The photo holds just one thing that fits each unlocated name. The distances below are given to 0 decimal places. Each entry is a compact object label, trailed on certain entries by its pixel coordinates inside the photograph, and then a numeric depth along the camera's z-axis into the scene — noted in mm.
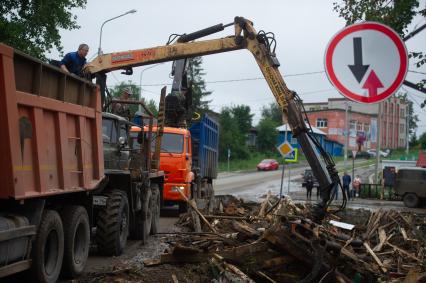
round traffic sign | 4281
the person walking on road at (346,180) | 31531
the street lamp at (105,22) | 29822
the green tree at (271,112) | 133900
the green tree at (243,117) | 90562
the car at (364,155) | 87125
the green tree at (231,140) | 76750
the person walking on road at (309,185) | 31752
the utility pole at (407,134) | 71162
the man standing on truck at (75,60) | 10560
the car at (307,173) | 36188
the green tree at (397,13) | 9969
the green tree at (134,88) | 54262
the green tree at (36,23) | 20875
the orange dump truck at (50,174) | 6086
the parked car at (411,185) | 31719
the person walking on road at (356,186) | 37522
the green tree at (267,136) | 92312
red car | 68375
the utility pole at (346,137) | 41125
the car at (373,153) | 84400
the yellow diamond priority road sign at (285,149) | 25328
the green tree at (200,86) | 77188
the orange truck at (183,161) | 17766
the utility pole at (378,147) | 36844
